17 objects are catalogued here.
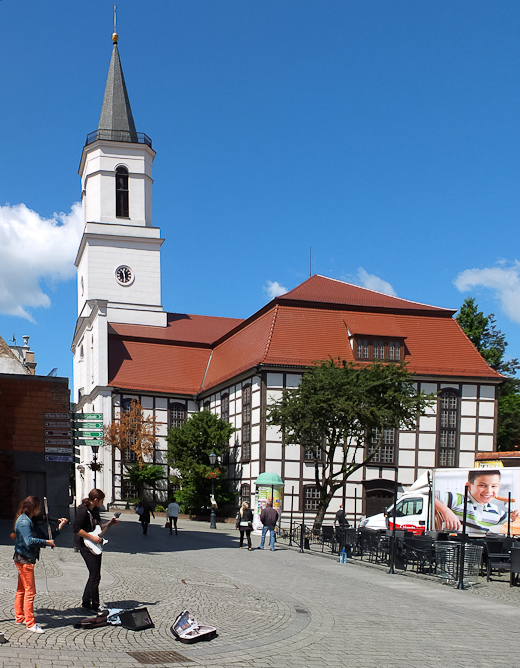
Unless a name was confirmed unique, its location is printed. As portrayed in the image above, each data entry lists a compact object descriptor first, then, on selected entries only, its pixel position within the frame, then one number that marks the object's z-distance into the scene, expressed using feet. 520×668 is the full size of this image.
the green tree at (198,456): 130.93
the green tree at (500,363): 180.14
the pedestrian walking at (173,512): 92.68
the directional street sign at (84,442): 68.06
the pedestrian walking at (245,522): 77.05
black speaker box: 30.19
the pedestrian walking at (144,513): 87.61
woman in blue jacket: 28.58
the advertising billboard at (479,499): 73.46
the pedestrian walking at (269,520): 78.18
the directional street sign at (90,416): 68.70
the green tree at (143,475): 143.13
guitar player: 32.73
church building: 126.62
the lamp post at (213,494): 113.70
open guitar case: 28.73
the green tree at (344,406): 94.84
